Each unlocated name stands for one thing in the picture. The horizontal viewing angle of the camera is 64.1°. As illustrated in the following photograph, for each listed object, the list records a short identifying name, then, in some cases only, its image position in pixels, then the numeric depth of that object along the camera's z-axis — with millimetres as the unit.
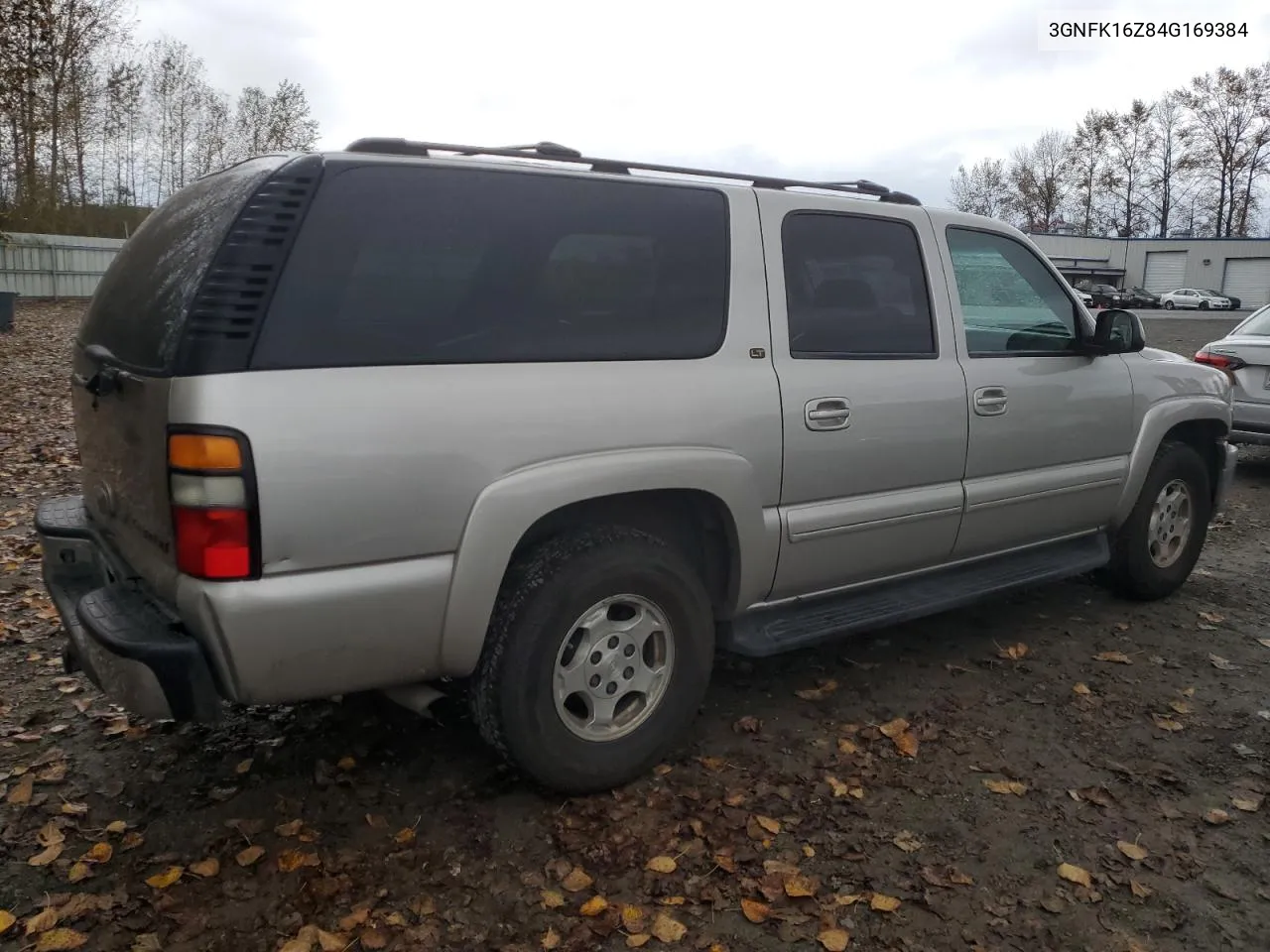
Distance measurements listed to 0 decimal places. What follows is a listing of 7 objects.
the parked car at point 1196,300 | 54312
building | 61750
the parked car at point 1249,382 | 8391
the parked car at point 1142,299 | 51406
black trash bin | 17984
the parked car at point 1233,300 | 54594
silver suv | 2574
